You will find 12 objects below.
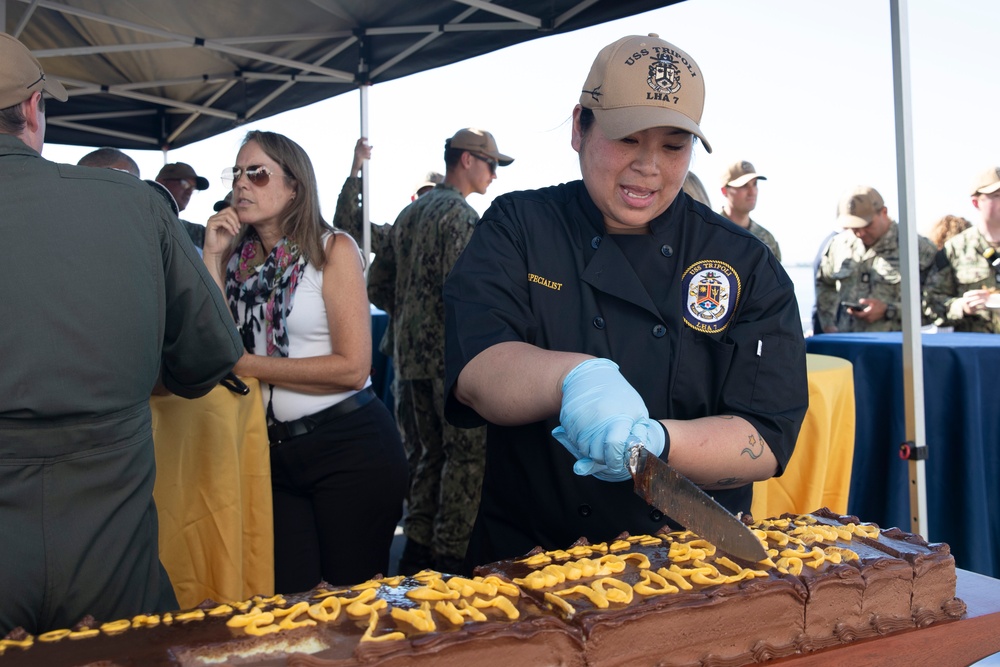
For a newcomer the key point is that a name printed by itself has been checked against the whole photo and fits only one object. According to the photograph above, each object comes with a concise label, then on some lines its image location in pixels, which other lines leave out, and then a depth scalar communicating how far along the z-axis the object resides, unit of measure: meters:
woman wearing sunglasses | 2.71
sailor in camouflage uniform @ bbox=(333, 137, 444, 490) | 5.24
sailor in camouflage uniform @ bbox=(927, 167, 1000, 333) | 5.20
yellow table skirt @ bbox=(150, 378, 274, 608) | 2.54
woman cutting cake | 1.63
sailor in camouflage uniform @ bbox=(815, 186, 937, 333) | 5.67
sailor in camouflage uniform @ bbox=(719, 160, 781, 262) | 5.29
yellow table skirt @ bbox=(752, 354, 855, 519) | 3.24
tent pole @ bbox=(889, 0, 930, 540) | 2.87
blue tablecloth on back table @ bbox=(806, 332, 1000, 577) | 3.59
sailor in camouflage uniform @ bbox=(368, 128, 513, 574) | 4.20
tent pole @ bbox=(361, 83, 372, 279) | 5.56
